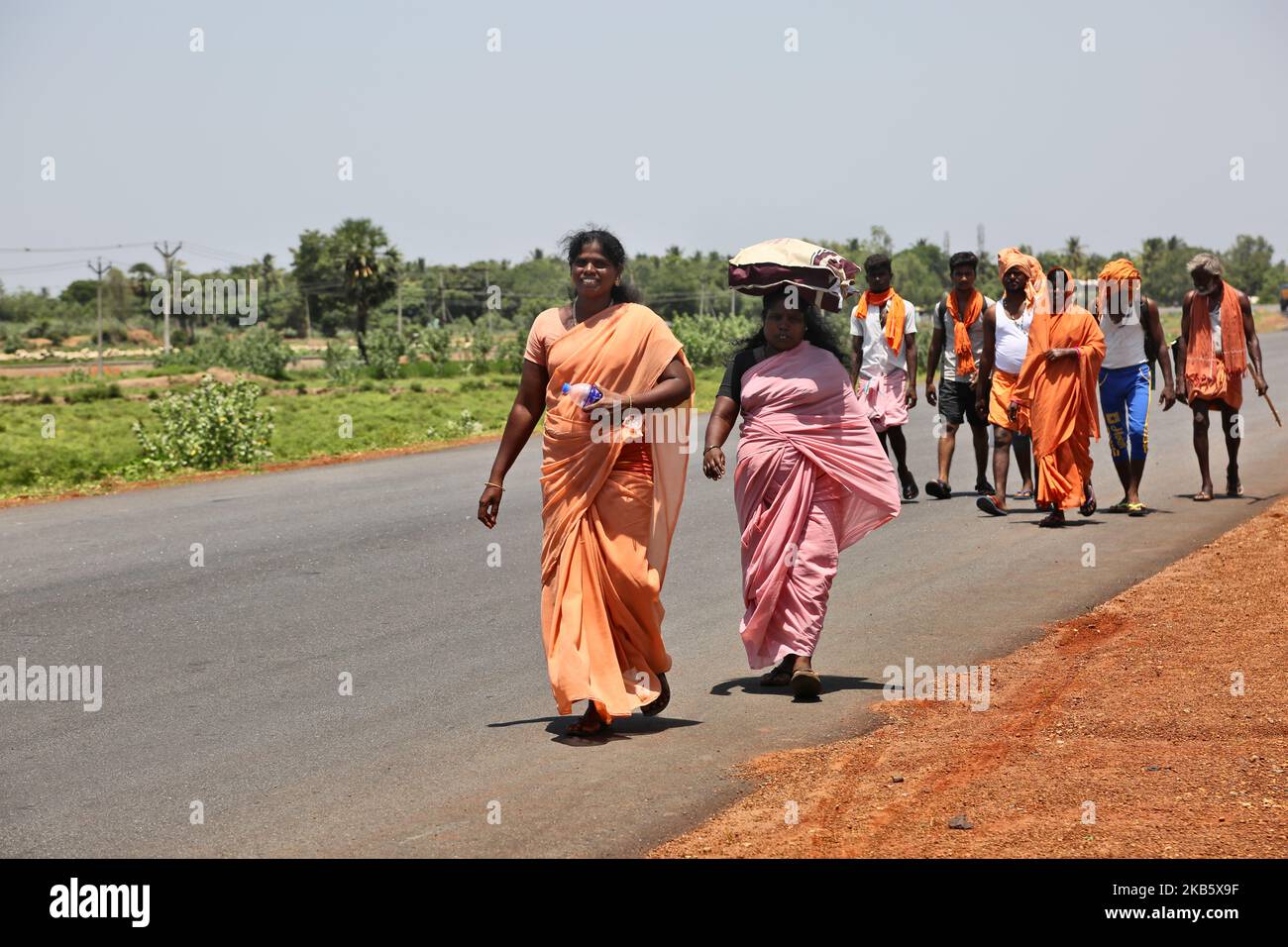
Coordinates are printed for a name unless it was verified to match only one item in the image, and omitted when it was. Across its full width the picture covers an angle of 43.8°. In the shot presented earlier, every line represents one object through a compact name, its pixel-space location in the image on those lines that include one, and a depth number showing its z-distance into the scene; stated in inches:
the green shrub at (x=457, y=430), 1151.6
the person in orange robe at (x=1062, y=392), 501.7
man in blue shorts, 531.5
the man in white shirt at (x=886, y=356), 577.3
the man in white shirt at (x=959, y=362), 571.5
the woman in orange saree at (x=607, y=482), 271.7
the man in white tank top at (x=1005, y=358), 542.0
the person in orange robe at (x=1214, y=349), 561.3
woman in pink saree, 305.0
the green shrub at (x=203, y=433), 882.8
